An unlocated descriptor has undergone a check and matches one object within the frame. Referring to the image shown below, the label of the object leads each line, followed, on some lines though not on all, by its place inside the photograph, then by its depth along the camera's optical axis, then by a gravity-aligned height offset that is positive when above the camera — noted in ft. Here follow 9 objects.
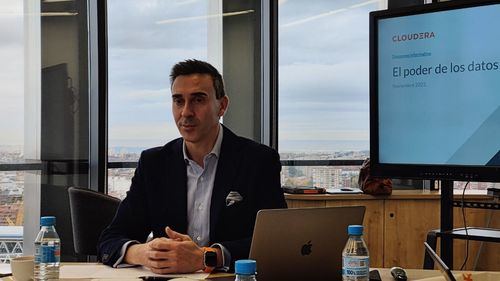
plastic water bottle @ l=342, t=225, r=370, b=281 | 5.98 -1.16
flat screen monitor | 9.72 +0.69
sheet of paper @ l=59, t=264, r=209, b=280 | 6.86 -1.52
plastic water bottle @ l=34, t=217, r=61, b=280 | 6.44 -1.17
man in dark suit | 8.45 -0.60
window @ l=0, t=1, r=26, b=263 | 13.25 +0.27
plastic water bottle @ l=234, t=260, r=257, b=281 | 5.09 -1.07
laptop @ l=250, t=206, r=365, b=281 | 6.10 -1.04
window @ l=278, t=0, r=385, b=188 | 16.63 +1.23
